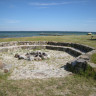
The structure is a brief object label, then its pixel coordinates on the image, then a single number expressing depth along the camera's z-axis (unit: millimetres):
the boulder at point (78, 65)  5436
